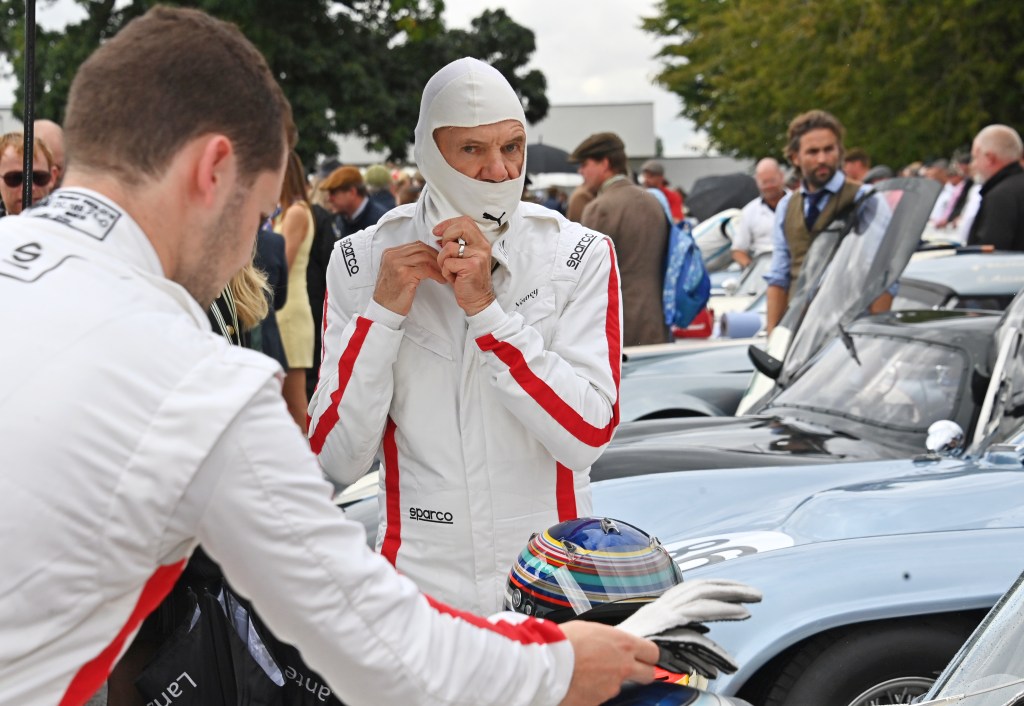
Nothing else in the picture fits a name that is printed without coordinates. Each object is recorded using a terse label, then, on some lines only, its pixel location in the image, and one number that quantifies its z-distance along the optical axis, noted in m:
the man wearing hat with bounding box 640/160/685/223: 15.11
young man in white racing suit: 1.51
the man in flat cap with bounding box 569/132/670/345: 8.00
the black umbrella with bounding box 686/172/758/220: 22.98
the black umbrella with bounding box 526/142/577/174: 27.69
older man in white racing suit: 2.82
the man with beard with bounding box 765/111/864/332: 7.35
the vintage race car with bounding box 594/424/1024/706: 3.43
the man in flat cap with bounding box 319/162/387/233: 9.27
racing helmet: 2.38
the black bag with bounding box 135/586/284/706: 2.52
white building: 46.16
